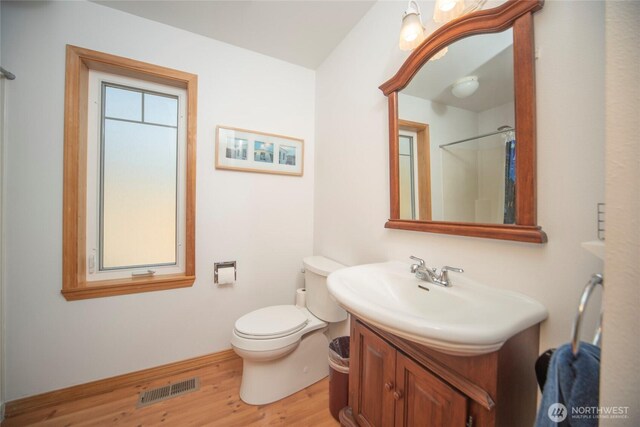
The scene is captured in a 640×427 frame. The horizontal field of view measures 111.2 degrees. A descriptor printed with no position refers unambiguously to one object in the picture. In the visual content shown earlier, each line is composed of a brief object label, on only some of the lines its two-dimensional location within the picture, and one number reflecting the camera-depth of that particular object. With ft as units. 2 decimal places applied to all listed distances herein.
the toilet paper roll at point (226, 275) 5.34
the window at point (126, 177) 4.33
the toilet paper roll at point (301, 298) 5.38
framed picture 5.46
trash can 3.92
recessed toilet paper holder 5.45
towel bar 1.30
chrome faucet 2.83
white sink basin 1.68
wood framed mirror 2.33
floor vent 4.31
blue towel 1.33
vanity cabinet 1.95
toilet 4.14
